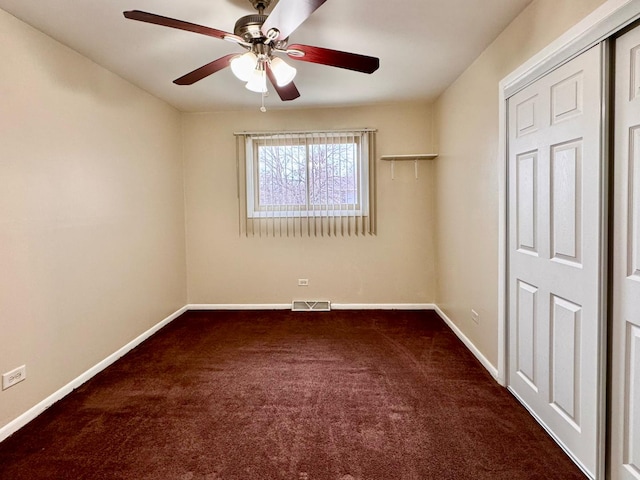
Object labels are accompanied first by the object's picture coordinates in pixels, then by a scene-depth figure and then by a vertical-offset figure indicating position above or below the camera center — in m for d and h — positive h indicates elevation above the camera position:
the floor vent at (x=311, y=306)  4.31 -1.01
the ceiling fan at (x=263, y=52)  1.59 +0.94
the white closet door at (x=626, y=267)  1.38 -0.20
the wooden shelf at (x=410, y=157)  3.96 +0.75
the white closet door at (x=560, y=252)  1.57 -0.17
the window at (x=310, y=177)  4.15 +0.57
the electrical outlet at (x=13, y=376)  1.99 -0.86
